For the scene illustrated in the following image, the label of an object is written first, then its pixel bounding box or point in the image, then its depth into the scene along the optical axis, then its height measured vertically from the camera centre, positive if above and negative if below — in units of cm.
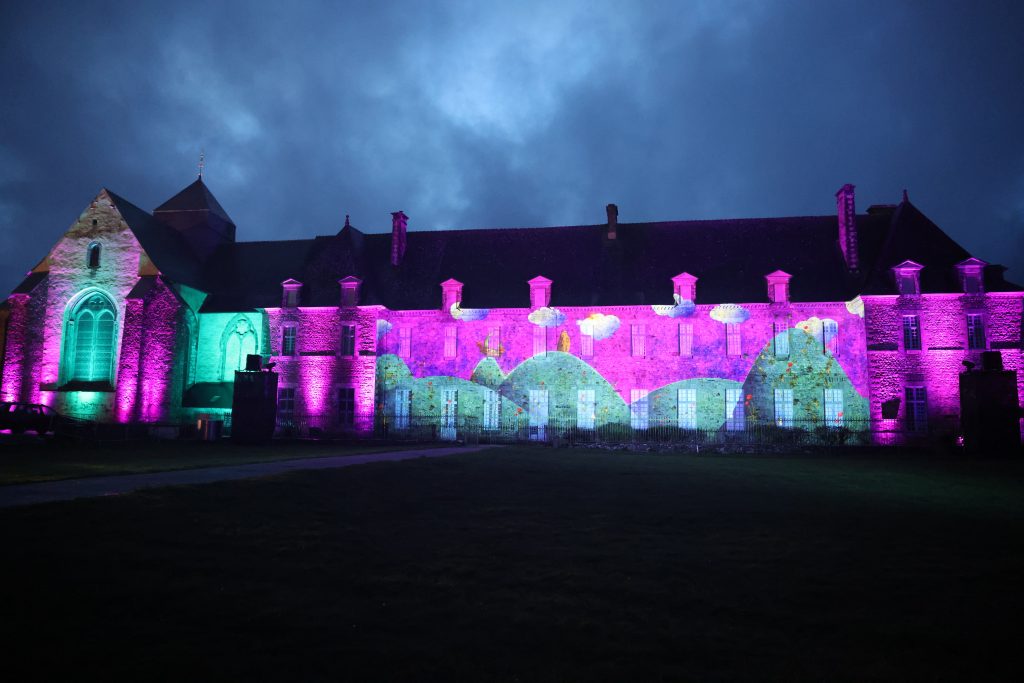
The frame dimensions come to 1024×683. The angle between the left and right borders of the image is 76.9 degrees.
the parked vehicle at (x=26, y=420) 2866 -44
